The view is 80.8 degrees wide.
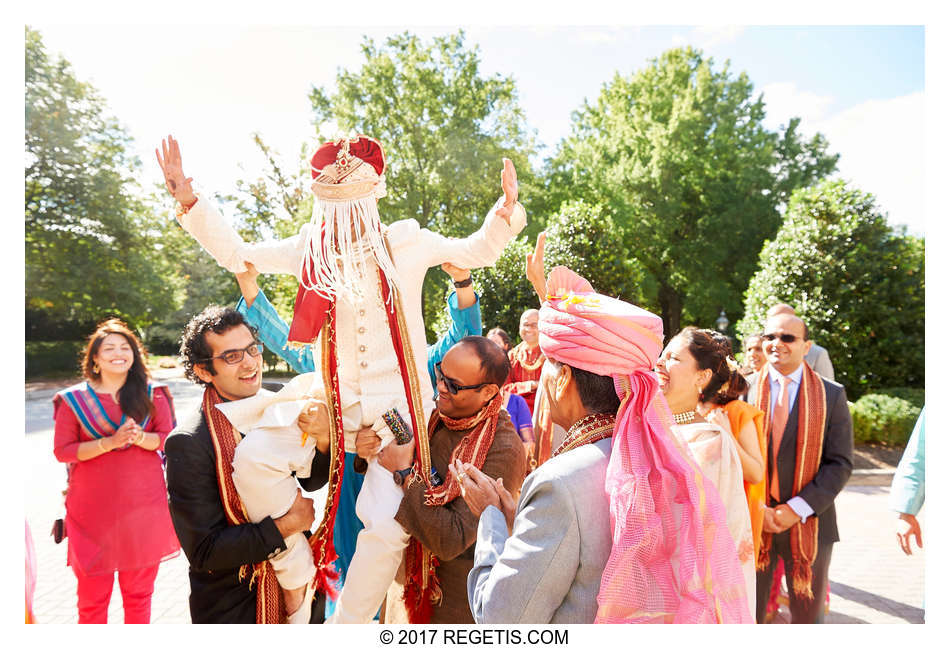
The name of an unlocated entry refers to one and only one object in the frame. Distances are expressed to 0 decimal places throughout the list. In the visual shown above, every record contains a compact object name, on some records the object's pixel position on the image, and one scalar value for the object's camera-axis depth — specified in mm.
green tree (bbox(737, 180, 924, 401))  8781
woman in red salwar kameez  3217
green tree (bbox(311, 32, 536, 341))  15477
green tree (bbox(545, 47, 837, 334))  19031
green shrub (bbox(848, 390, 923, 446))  8609
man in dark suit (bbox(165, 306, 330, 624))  2021
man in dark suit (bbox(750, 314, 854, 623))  3346
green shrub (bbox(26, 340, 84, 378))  21438
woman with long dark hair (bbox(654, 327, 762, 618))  2354
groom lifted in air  2346
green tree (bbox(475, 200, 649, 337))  9461
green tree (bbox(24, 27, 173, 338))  17062
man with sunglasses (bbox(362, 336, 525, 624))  2096
